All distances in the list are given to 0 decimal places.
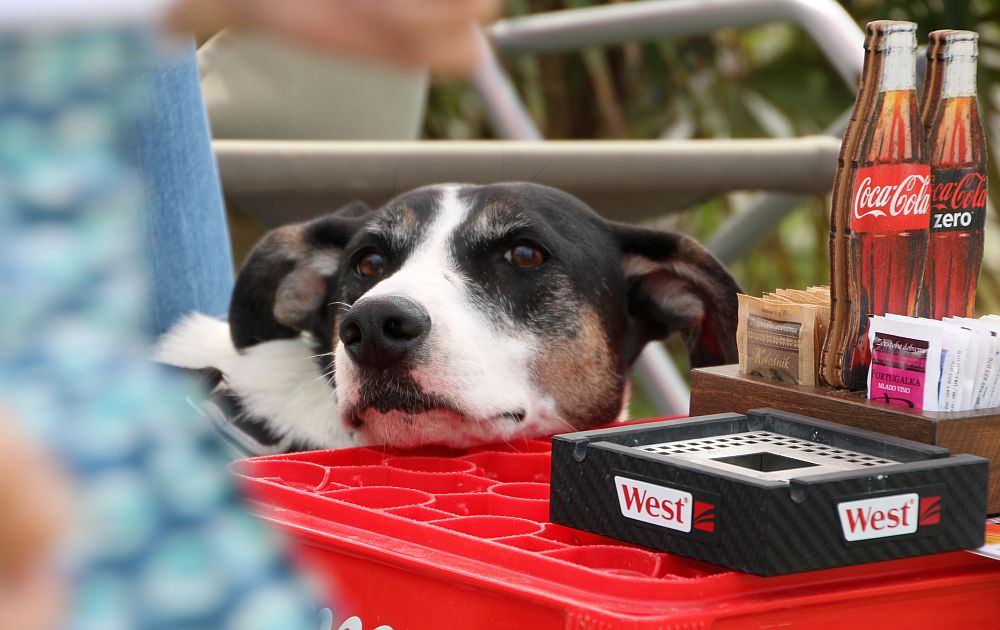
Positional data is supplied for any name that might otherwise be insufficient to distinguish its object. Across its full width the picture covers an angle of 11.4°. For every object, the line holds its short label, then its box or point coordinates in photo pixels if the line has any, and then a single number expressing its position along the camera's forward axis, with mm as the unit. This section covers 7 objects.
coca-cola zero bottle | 3077
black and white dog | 3204
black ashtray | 2882
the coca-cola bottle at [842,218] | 3073
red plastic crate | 2877
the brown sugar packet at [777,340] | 3113
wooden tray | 3007
